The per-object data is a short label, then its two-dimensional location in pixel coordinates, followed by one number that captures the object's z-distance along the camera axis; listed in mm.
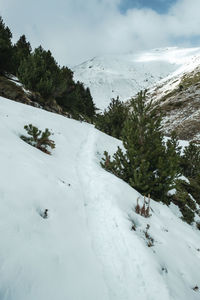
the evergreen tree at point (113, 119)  14789
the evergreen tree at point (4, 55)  16094
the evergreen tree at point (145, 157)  6113
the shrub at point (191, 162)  12172
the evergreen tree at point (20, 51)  19509
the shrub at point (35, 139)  6613
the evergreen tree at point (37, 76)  15727
